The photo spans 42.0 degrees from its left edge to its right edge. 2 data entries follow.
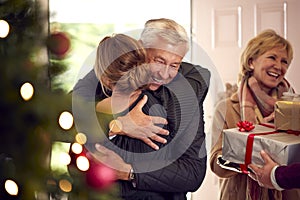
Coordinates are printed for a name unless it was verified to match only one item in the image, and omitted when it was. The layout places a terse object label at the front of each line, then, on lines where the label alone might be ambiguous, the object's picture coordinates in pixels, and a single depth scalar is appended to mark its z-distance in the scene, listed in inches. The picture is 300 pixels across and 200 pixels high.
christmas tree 28.3
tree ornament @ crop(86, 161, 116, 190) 33.6
